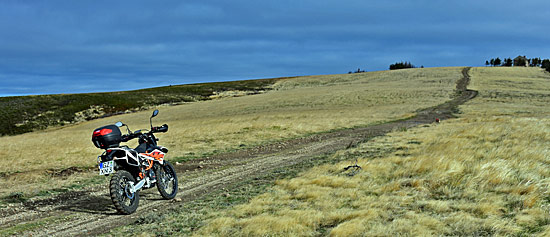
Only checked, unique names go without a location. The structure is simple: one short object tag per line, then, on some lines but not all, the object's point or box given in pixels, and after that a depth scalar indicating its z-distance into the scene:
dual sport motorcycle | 7.23
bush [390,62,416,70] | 142.32
